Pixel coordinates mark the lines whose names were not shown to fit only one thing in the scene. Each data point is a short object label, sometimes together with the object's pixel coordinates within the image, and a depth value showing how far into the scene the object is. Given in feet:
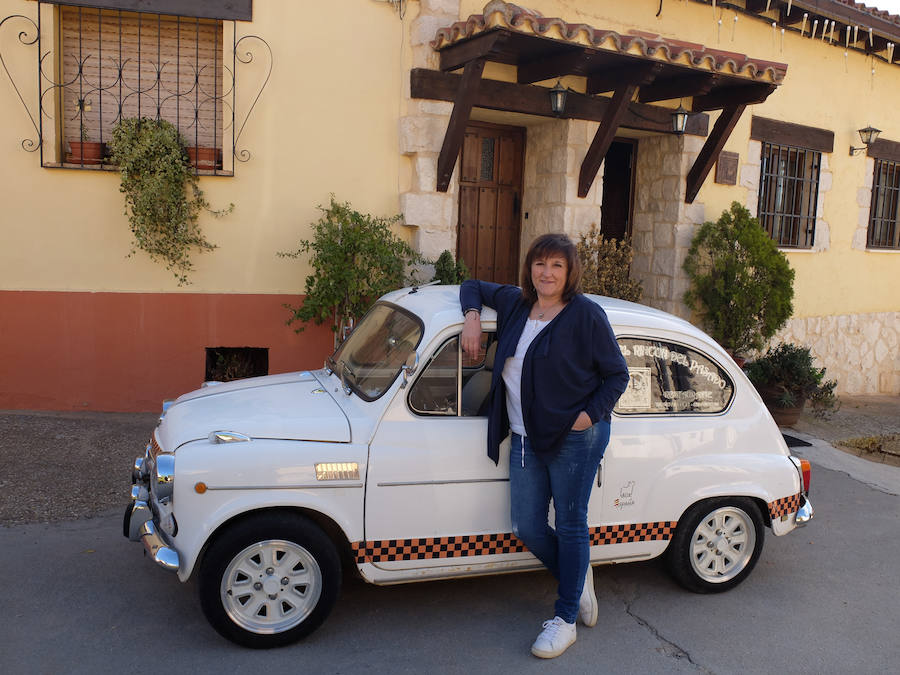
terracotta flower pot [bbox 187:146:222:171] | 22.94
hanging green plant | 21.76
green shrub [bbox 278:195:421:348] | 22.34
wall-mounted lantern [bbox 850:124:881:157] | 34.35
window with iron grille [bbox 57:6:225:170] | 22.63
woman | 11.14
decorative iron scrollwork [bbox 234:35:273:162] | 22.86
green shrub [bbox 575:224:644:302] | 26.99
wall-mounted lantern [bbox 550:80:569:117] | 25.66
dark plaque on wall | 30.53
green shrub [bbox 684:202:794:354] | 29.22
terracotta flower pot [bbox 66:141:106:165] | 22.41
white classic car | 10.91
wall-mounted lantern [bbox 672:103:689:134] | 28.32
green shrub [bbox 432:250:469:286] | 23.97
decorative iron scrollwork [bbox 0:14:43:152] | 21.68
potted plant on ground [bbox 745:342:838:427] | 27.55
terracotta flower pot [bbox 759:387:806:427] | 27.50
